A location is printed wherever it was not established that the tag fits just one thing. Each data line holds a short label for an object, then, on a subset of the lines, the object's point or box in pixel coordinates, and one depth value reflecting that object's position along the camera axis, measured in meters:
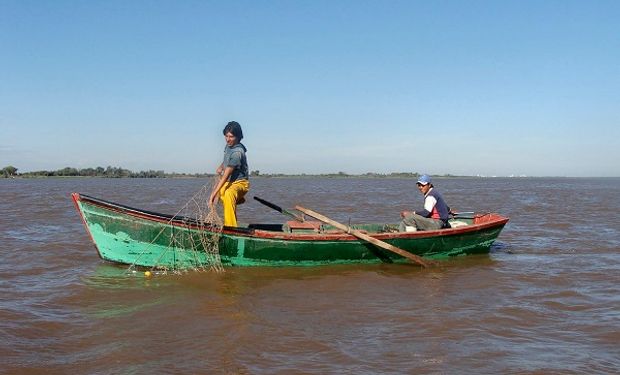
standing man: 8.44
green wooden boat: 8.12
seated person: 9.82
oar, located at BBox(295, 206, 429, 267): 8.85
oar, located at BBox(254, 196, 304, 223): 10.02
